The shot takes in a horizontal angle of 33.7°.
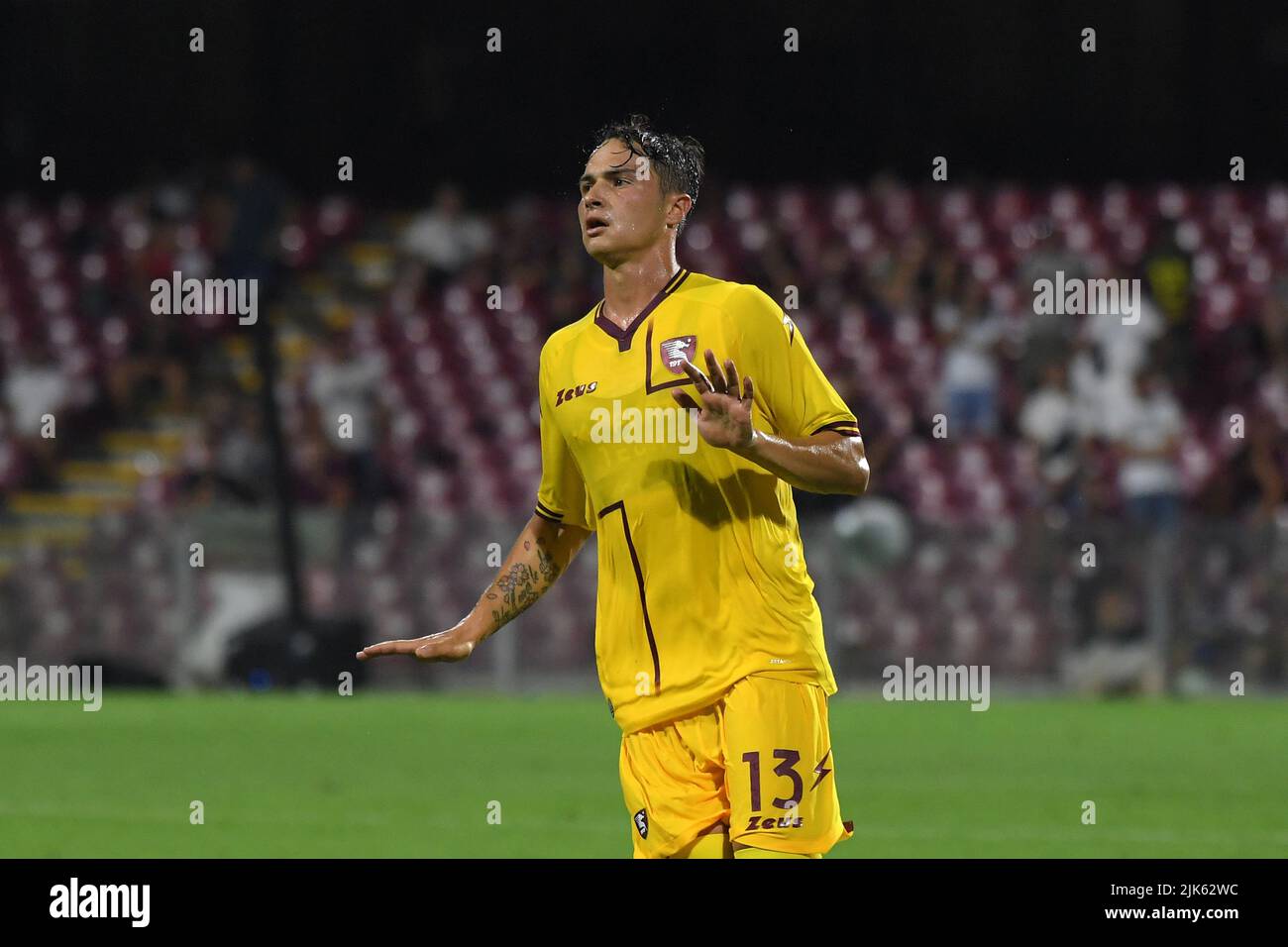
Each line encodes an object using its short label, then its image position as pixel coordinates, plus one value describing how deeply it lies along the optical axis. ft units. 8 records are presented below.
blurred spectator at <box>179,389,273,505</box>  58.95
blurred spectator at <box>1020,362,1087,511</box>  56.13
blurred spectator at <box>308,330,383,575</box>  60.23
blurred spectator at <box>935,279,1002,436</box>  59.52
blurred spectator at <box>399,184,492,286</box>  69.56
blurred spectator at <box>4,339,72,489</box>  65.87
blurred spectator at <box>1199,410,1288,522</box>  55.52
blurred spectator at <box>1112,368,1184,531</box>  55.77
